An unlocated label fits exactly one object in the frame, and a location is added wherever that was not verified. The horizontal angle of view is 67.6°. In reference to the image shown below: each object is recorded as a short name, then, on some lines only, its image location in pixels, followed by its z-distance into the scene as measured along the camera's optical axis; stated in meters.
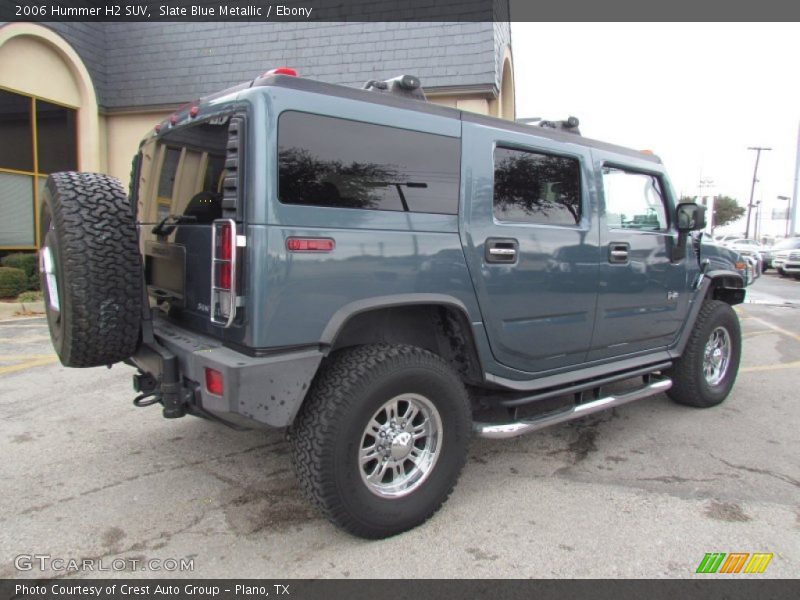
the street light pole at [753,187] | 56.24
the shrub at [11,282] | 9.90
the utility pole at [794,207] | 29.81
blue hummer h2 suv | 2.64
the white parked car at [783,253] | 22.11
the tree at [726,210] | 66.25
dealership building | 10.81
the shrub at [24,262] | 10.47
